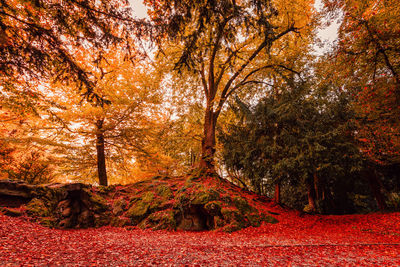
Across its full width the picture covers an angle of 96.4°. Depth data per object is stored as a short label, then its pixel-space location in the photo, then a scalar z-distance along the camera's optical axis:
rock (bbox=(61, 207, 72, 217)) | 6.58
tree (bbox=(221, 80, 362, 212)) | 8.90
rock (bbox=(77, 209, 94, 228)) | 6.79
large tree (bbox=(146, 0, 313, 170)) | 4.02
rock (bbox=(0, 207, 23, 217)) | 5.68
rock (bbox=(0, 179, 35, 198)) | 6.36
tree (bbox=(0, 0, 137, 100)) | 4.52
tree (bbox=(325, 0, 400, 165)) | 5.73
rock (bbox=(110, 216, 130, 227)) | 7.46
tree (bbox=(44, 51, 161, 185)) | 9.15
